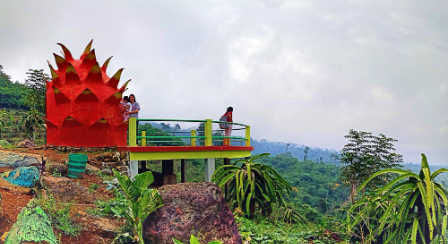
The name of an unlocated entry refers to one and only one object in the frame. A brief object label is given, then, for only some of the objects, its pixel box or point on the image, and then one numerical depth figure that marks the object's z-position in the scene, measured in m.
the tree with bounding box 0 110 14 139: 11.27
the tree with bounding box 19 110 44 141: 18.99
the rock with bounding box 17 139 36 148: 9.88
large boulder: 5.45
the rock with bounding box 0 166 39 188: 5.96
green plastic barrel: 7.17
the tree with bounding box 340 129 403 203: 17.52
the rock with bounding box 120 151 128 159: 8.36
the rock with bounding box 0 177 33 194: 5.78
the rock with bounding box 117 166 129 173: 8.07
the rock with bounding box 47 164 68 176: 6.97
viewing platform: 8.32
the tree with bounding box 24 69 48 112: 21.04
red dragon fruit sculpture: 8.36
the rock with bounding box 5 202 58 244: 4.70
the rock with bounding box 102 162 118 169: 7.98
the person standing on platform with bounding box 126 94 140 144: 8.95
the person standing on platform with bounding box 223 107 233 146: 10.06
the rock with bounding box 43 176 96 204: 6.16
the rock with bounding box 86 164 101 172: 7.62
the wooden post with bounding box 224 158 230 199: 9.02
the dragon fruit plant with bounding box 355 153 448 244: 5.77
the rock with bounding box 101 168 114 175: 7.78
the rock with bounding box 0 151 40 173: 6.34
